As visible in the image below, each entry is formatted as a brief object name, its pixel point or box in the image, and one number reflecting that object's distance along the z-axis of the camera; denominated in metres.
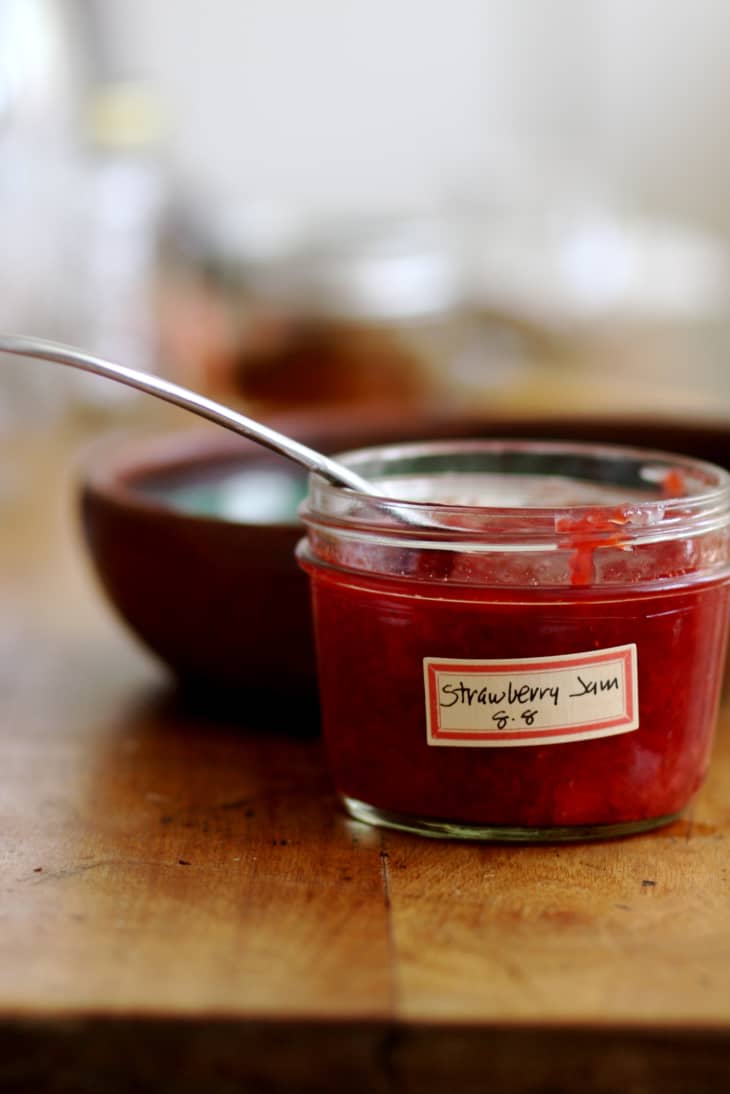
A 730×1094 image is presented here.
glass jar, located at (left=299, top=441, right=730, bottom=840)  0.59
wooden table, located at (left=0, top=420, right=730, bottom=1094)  0.47
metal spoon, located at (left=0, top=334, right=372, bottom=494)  0.58
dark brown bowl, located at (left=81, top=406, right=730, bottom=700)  0.74
